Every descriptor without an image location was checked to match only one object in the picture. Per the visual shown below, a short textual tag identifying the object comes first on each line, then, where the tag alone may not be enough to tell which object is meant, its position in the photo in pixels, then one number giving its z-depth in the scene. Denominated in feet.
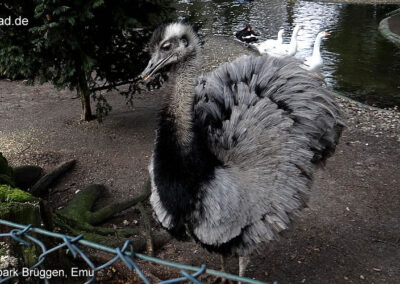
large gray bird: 9.86
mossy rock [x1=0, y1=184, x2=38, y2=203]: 8.20
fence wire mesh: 4.59
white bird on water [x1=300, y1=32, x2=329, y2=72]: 29.12
